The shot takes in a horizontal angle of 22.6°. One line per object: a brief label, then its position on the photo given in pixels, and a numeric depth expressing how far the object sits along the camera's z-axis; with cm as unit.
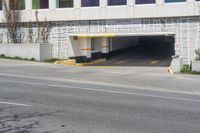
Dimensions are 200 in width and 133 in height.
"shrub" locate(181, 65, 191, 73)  2500
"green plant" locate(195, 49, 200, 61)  2600
